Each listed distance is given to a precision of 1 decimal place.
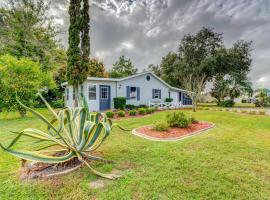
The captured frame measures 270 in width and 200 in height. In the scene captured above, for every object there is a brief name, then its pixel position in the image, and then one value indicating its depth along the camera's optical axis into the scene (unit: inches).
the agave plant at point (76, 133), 119.0
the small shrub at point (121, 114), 431.5
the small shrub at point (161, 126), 264.2
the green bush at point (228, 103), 1028.5
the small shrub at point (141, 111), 488.4
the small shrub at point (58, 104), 756.0
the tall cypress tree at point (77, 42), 416.2
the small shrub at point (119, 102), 558.3
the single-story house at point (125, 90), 537.6
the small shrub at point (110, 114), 411.2
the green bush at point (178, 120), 286.5
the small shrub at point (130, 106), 593.6
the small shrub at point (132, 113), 460.4
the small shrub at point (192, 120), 321.3
